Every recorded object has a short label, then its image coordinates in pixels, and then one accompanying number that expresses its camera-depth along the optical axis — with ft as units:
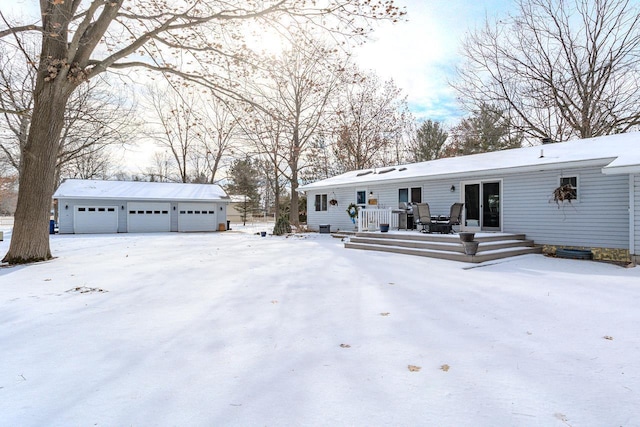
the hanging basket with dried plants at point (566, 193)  28.02
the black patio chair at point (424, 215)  33.63
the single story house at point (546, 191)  25.77
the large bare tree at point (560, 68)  48.39
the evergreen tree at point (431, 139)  79.77
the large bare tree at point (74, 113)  52.34
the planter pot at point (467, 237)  24.85
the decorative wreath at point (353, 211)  46.98
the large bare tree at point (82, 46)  23.88
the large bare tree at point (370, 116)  78.48
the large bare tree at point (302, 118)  65.10
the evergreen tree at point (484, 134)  59.89
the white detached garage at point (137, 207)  59.72
